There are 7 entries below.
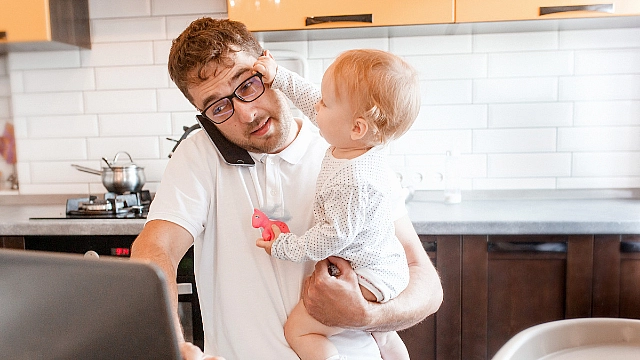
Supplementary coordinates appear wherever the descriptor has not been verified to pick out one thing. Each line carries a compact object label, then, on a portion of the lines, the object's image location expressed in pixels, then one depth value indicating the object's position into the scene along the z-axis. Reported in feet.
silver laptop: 1.40
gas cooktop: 7.07
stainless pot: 7.78
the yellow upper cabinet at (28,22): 7.24
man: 3.88
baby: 3.57
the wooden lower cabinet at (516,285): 6.23
